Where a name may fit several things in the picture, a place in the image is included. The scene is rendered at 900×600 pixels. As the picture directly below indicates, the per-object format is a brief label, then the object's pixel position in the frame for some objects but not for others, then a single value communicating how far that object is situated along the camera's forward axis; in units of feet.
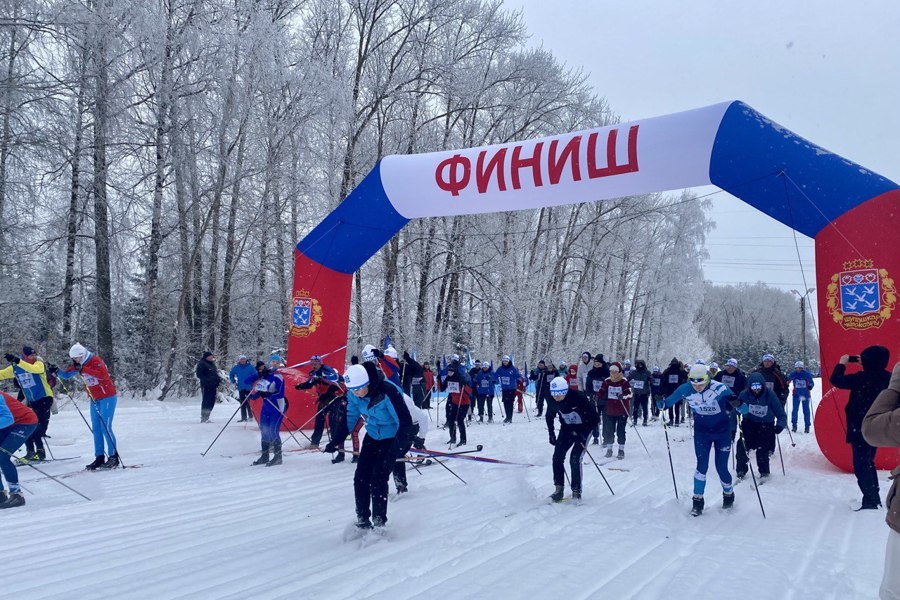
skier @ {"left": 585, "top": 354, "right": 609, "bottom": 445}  43.74
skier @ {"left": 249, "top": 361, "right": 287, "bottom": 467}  33.06
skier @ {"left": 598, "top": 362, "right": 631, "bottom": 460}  37.26
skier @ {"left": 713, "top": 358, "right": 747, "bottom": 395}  38.93
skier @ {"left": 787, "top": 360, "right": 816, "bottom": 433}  49.67
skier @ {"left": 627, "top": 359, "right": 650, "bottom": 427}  52.80
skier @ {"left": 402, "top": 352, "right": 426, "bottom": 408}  38.78
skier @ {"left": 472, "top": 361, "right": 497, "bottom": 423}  56.80
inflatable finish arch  29.73
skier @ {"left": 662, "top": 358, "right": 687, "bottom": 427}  53.16
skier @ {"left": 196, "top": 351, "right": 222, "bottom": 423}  48.75
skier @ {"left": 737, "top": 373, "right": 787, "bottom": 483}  29.91
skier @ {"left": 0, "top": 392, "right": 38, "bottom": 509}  23.62
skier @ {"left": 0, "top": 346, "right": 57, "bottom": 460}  32.19
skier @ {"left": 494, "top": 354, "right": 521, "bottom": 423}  57.98
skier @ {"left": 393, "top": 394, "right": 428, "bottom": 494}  24.34
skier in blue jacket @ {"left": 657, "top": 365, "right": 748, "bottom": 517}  24.61
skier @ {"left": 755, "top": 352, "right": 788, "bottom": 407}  40.96
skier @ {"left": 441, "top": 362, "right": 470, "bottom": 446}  41.81
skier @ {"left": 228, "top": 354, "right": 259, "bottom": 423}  47.18
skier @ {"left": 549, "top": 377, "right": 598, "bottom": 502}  26.13
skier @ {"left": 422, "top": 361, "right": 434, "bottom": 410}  62.30
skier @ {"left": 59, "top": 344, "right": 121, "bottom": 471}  30.40
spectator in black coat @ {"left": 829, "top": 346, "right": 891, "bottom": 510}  24.06
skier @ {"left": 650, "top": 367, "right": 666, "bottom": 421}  58.96
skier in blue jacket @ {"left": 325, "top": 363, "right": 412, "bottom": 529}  20.44
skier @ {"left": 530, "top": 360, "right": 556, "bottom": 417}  59.00
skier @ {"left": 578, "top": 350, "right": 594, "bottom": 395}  54.09
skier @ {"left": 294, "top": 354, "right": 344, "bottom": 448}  36.11
